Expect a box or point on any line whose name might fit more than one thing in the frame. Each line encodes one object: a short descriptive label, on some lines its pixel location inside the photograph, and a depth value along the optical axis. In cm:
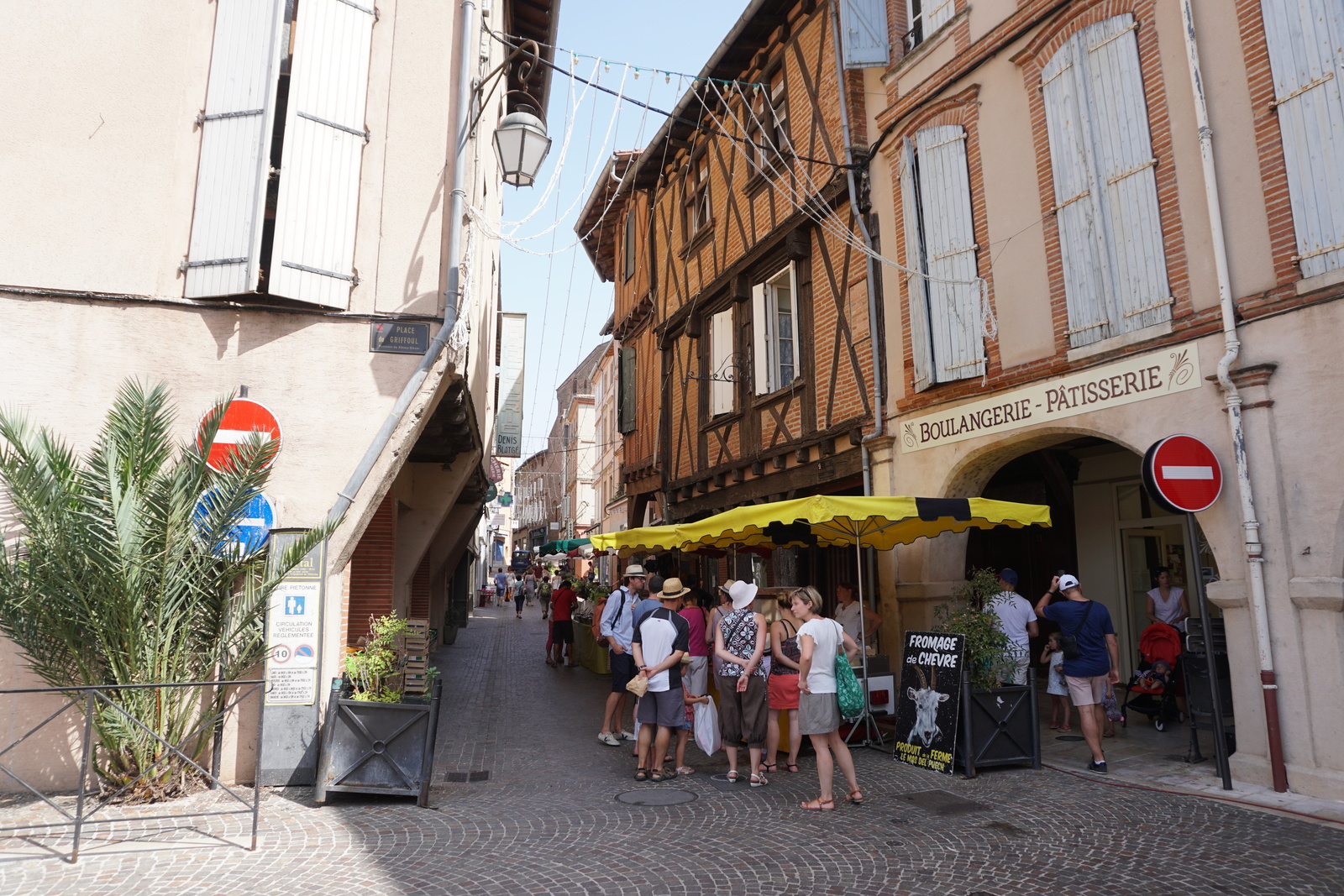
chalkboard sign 674
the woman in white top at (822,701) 578
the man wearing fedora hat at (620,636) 821
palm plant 573
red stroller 831
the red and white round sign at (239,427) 650
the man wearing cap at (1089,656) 679
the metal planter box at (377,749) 591
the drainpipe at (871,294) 995
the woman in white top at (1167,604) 890
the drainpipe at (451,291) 678
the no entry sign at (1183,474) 603
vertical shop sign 1538
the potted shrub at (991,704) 664
